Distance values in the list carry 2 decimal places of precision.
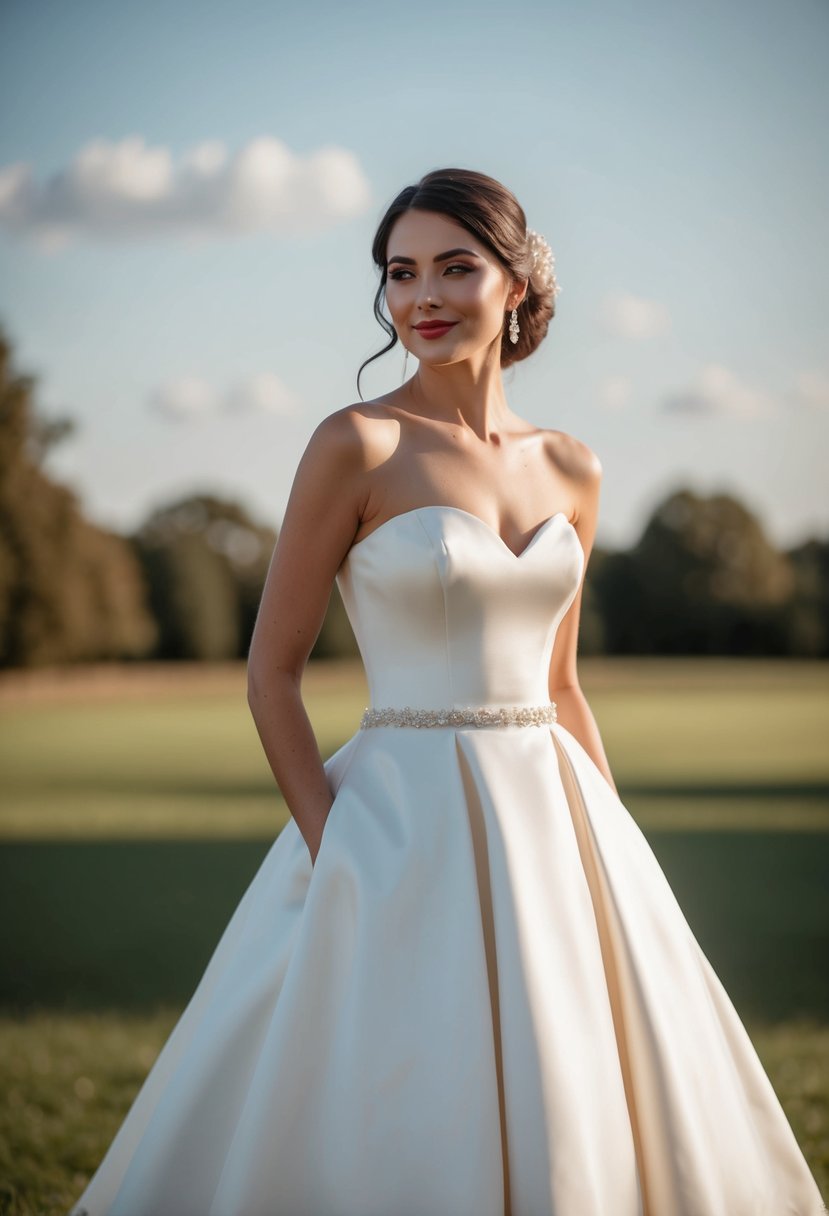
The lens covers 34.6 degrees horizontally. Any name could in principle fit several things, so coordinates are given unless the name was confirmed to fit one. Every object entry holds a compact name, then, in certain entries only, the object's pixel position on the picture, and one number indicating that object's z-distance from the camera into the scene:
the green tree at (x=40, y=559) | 40.25
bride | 2.61
